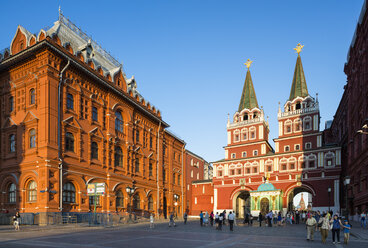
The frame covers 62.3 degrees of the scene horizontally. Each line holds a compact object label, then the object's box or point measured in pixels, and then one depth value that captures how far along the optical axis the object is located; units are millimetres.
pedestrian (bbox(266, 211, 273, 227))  30969
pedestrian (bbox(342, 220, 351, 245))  15334
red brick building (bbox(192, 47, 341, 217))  48062
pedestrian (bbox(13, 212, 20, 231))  21103
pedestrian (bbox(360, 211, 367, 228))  25656
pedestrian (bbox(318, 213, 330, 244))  15692
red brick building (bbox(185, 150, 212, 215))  58375
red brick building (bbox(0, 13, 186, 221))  26703
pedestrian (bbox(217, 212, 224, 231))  25600
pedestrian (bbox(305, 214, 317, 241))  16344
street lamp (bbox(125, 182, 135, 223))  30759
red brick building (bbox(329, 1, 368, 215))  29062
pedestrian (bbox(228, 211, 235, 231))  24497
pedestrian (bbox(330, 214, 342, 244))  15711
